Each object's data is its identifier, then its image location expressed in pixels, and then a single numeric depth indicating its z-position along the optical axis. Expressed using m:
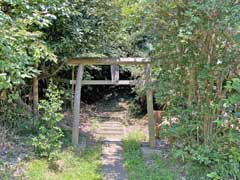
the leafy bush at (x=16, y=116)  5.15
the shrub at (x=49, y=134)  4.55
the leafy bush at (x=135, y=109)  7.86
